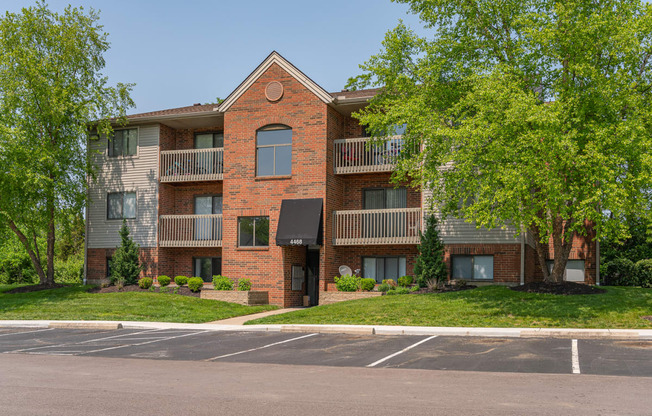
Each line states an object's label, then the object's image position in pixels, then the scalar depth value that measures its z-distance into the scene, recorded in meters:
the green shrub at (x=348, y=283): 26.00
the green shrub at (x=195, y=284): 28.06
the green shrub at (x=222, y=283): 27.05
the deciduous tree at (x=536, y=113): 18.39
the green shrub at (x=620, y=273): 30.48
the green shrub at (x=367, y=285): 25.83
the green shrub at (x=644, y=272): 30.25
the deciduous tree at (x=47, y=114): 28.50
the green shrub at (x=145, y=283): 28.68
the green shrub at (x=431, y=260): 25.20
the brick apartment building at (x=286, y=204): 26.48
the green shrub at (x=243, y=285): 27.06
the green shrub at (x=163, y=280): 28.81
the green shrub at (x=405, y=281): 25.89
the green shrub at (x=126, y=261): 29.48
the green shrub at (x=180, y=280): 28.81
